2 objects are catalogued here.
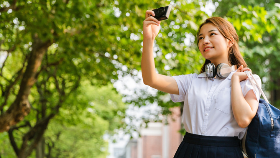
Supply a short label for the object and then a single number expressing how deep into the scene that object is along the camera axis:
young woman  2.04
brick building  29.36
